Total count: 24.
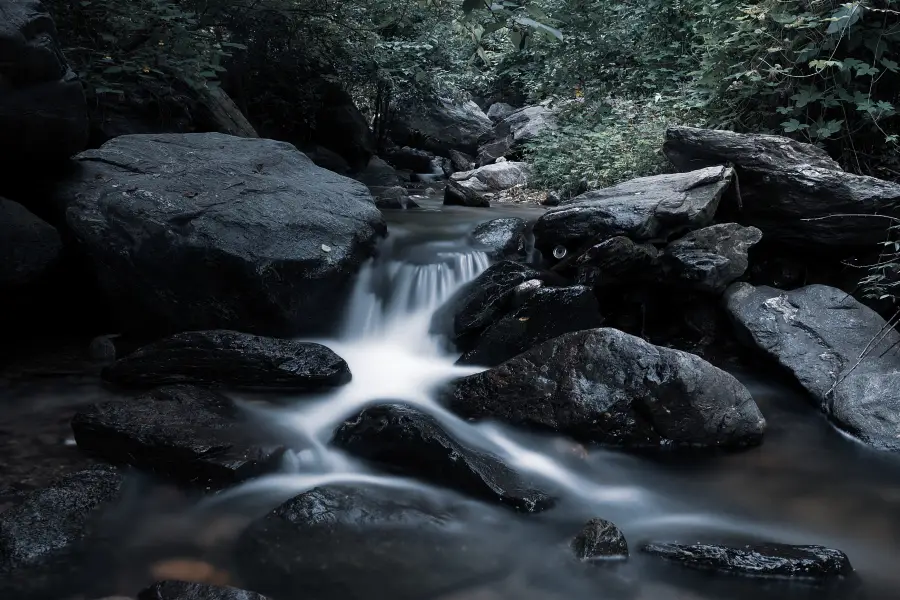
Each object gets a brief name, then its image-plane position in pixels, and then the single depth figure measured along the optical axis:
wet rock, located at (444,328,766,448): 4.62
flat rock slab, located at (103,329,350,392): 4.96
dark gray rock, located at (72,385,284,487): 3.88
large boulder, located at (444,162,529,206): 13.03
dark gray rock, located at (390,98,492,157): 17.67
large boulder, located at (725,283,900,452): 4.88
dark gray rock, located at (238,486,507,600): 3.14
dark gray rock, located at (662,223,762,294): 5.81
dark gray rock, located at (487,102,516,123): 21.47
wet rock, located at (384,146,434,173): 16.47
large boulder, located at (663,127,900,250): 5.78
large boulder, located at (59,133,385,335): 5.52
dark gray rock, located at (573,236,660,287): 5.86
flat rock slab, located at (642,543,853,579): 3.22
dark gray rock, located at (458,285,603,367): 5.57
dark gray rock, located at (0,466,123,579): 3.12
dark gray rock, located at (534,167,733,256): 6.07
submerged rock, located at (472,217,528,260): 7.12
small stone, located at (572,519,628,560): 3.42
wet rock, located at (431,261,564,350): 5.91
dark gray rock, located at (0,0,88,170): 4.87
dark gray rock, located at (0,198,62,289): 5.32
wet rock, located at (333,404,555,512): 3.93
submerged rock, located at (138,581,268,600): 2.75
